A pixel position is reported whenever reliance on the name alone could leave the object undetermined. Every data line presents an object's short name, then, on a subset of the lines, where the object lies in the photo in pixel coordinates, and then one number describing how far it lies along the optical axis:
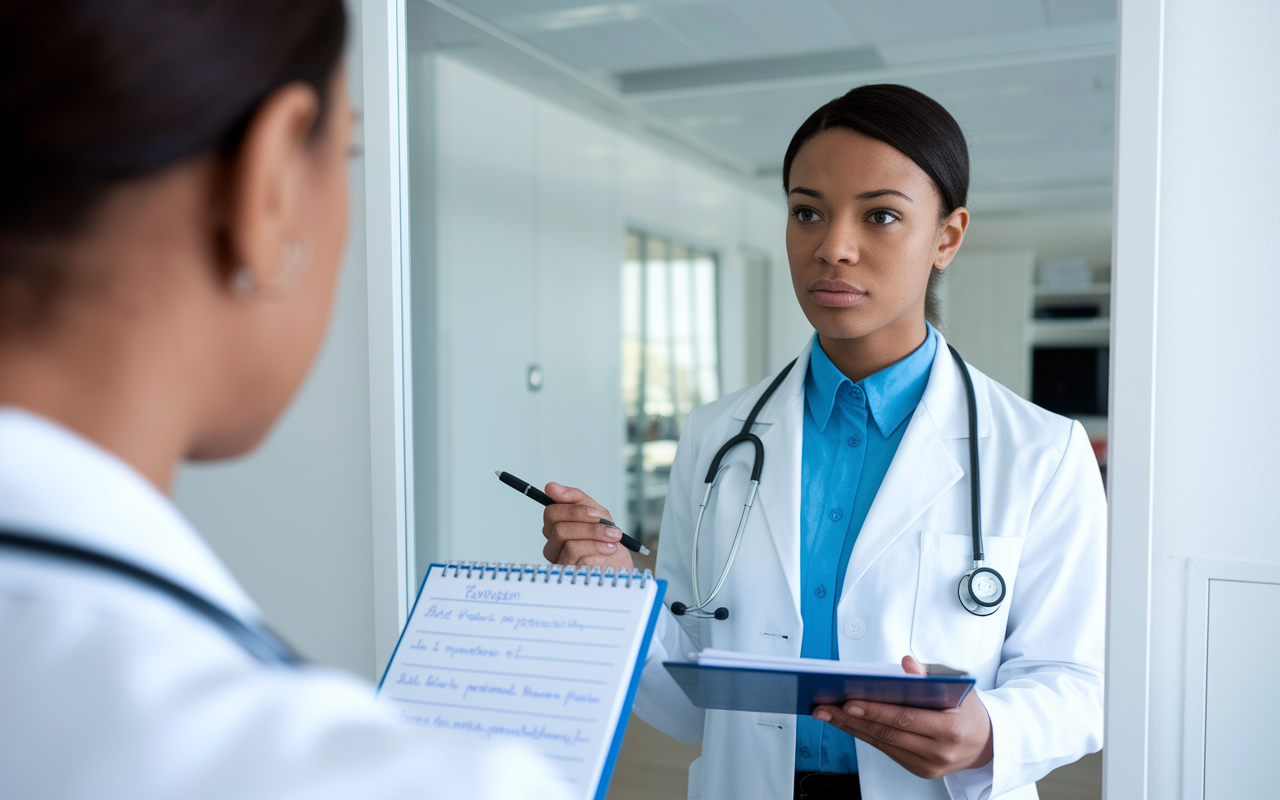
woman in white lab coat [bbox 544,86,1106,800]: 1.19
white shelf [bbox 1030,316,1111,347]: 1.39
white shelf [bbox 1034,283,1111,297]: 1.40
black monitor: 1.41
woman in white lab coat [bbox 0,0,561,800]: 0.33
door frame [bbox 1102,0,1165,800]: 1.14
